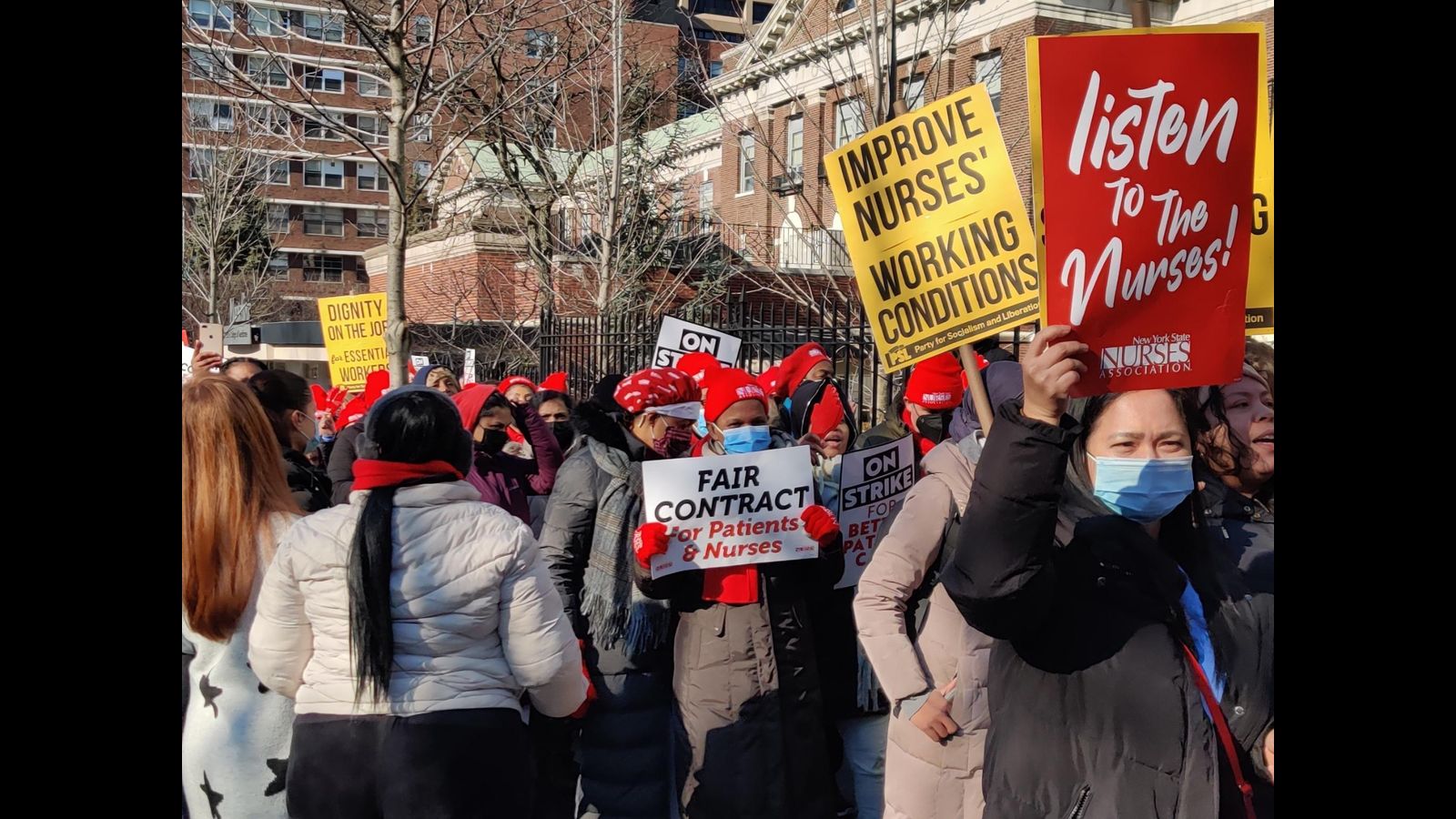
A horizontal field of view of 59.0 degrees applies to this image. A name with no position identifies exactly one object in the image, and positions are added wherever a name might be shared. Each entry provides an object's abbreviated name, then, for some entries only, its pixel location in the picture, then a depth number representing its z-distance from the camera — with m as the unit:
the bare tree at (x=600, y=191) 17.27
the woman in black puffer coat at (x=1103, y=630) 2.71
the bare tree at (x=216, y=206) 25.88
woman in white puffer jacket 3.49
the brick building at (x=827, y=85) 13.24
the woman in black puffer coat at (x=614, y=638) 5.11
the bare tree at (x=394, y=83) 9.61
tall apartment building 10.41
